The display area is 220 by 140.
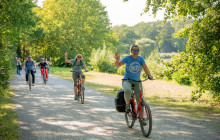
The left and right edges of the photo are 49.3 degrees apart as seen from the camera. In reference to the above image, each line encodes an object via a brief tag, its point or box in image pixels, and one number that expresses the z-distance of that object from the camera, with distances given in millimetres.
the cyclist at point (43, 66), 17320
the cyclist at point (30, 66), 14414
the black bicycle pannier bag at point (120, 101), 6023
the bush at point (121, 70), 28380
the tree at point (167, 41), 112500
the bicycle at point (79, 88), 9834
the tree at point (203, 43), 8438
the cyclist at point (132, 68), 5695
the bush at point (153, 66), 22631
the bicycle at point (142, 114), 5254
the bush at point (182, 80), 17172
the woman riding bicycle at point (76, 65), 10062
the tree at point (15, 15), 13039
